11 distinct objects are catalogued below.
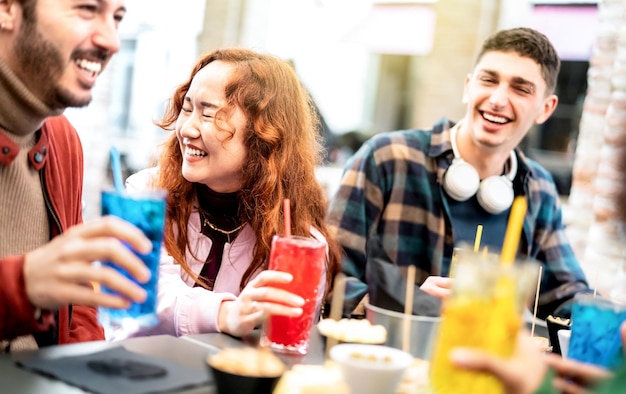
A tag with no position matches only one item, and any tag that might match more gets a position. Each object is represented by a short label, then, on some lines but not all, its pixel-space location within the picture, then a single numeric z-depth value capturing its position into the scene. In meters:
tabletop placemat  1.07
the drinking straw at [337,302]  1.21
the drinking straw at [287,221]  1.41
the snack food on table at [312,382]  0.99
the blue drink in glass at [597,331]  1.36
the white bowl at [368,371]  1.04
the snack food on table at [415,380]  1.18
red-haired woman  1.99
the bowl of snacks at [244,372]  1.00
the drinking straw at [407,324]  1.32
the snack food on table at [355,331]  1.38
